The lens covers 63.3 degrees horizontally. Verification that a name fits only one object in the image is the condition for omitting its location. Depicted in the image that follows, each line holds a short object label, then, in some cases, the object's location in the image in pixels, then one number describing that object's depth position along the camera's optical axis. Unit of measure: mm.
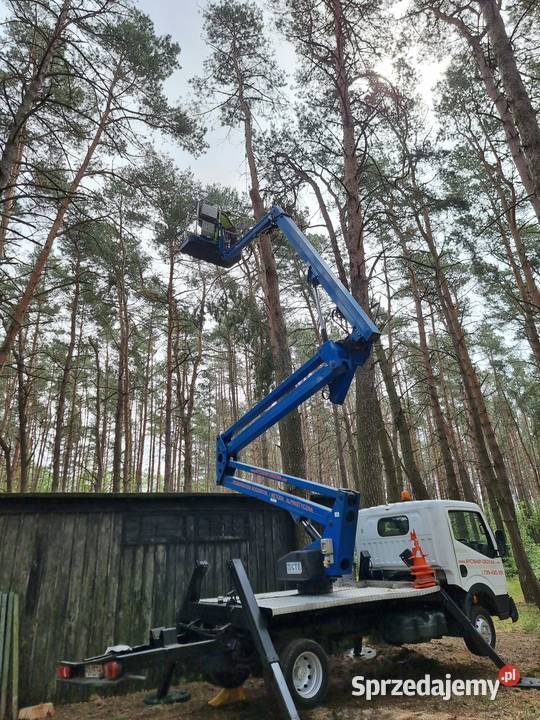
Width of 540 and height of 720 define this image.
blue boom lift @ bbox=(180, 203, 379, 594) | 5023
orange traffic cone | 5445
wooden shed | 5832
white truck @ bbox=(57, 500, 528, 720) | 4043
